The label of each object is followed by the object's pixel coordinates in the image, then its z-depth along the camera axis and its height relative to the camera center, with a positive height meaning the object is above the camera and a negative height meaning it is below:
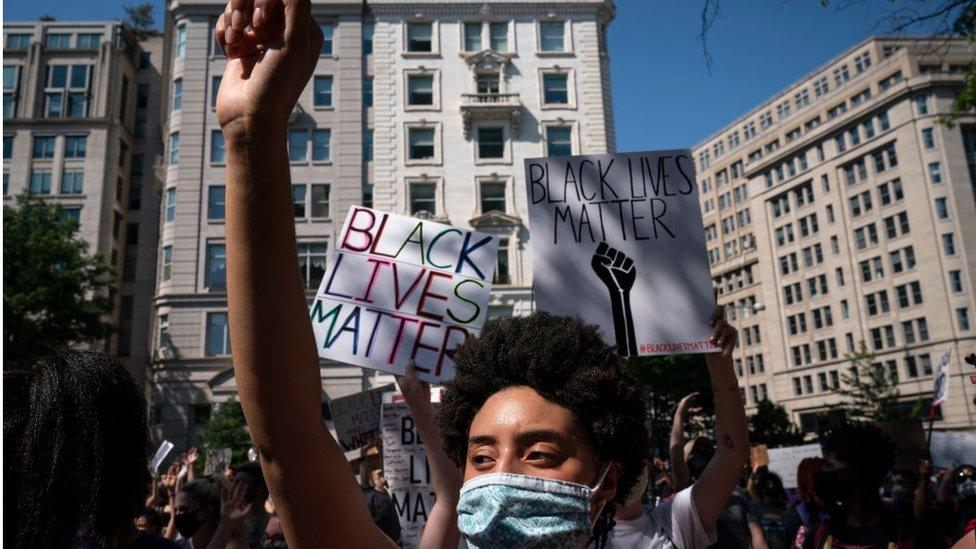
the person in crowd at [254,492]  4.73 -0.28
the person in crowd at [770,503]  8.01 -0.84
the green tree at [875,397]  53.97 +1.54
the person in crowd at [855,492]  4.28 -0.40
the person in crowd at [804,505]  6.37 -0.72
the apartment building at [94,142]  44.38 +18.26
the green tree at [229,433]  29.24 +0.59
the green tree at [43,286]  27.72 +6.32
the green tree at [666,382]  38.28 +2.32
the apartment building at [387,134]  34.12 +14.06
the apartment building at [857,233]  64.56 +17.57
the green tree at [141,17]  54.34 +30.00
